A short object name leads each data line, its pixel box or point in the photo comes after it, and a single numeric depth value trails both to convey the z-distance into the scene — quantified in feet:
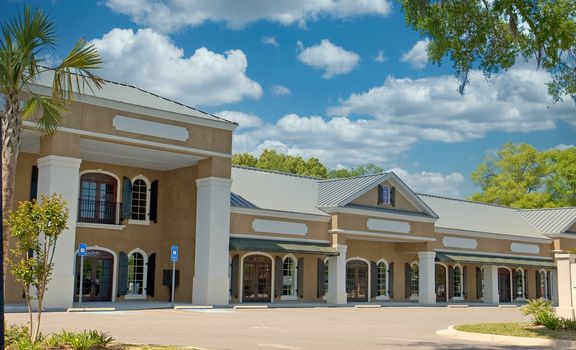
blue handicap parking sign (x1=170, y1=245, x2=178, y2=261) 96.83
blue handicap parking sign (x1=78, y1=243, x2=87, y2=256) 93.06
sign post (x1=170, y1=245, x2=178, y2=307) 96.78
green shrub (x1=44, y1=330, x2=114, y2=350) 39.50
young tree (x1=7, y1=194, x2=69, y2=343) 40.75
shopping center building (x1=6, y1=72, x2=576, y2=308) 95.04
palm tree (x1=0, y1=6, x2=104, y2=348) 46.96
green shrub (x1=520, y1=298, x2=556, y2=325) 64.13
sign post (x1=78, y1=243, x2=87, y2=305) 93.05
